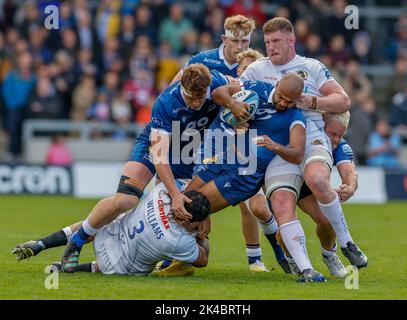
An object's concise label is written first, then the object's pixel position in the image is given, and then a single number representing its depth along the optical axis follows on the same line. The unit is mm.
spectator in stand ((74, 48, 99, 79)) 22609
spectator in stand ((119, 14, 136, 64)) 23141
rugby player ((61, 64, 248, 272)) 10188
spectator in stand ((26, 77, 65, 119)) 22156
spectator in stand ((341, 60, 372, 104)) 23016
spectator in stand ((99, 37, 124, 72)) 23047
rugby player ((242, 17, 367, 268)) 10289
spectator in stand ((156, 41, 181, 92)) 22766
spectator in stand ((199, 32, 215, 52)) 23078
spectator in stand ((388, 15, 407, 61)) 25169
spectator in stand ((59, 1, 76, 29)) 22891
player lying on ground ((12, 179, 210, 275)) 10211
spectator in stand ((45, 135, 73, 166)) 21906
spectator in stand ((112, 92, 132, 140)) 22484
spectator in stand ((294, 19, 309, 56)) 23547
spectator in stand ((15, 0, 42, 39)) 22953
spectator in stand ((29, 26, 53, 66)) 22766
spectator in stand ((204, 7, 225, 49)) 23438
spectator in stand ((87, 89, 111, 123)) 22562
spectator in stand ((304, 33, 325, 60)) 23234
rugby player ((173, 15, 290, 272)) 11461
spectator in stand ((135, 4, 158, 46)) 23547
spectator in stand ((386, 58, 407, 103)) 24141
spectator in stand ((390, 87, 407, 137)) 23391
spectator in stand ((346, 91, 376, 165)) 22406
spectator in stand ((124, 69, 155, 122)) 22469
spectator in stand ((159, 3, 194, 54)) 23953
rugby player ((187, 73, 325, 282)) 10156
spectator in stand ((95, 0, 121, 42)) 23703
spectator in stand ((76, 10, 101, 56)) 23078
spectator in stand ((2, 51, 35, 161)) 21938
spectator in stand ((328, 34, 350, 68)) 23859
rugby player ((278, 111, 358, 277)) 10836
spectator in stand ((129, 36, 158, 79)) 22828
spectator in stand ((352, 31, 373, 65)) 24891
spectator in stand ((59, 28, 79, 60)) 22719
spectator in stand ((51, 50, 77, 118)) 22359
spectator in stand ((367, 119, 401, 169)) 22328
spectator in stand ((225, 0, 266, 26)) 24031
